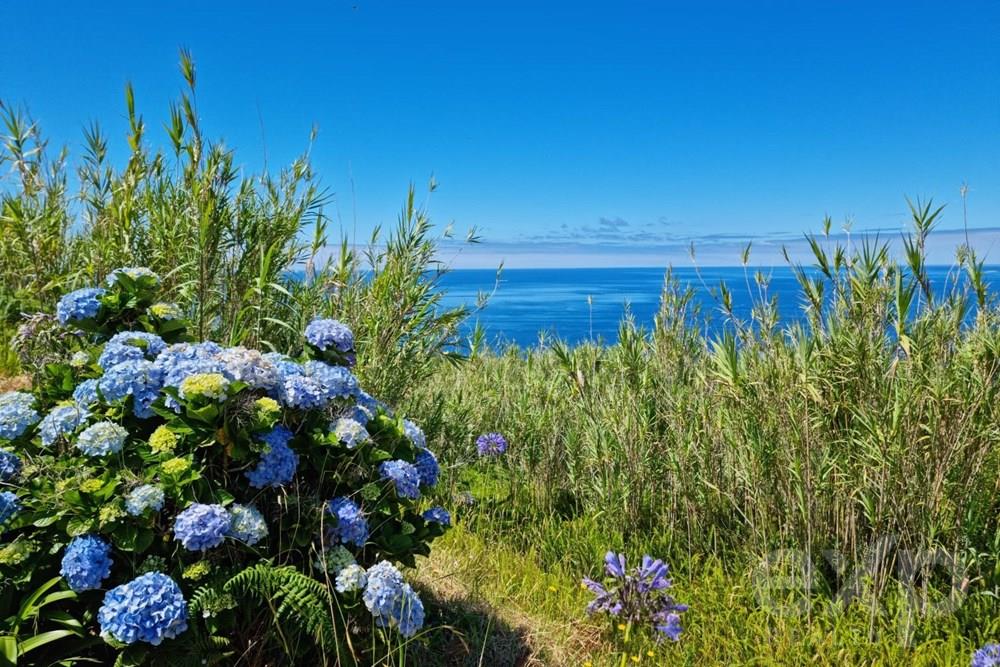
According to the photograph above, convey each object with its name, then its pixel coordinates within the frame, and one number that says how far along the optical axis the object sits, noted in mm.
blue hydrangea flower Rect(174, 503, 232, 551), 1980
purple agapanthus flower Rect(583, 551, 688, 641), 2875
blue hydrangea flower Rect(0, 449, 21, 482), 2248
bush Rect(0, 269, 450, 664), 2033
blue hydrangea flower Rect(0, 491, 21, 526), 2100
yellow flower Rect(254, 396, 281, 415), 2154
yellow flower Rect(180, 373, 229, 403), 2049
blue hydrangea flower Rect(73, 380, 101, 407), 2271
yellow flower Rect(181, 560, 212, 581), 2021
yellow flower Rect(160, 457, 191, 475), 2057
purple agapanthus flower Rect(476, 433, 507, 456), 4625
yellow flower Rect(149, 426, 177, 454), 2117
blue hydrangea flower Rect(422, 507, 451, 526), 2541
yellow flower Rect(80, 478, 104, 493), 2066
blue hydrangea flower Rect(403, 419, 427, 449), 2638
